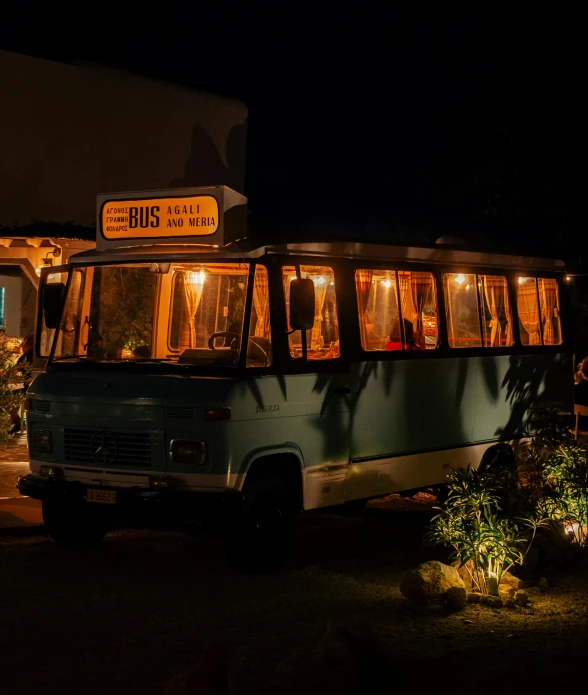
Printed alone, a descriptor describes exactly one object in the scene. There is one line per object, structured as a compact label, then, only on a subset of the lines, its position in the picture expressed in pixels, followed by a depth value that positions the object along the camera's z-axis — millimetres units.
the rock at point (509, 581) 8016
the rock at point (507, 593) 7885
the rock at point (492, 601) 7809
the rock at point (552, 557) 8898
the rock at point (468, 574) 8070
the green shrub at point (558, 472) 9516
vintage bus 8906
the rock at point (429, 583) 7691
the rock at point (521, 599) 7832
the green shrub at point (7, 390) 15031
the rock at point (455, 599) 7648
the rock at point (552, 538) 9016
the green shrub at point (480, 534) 8023
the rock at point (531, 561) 8734
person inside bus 10758
